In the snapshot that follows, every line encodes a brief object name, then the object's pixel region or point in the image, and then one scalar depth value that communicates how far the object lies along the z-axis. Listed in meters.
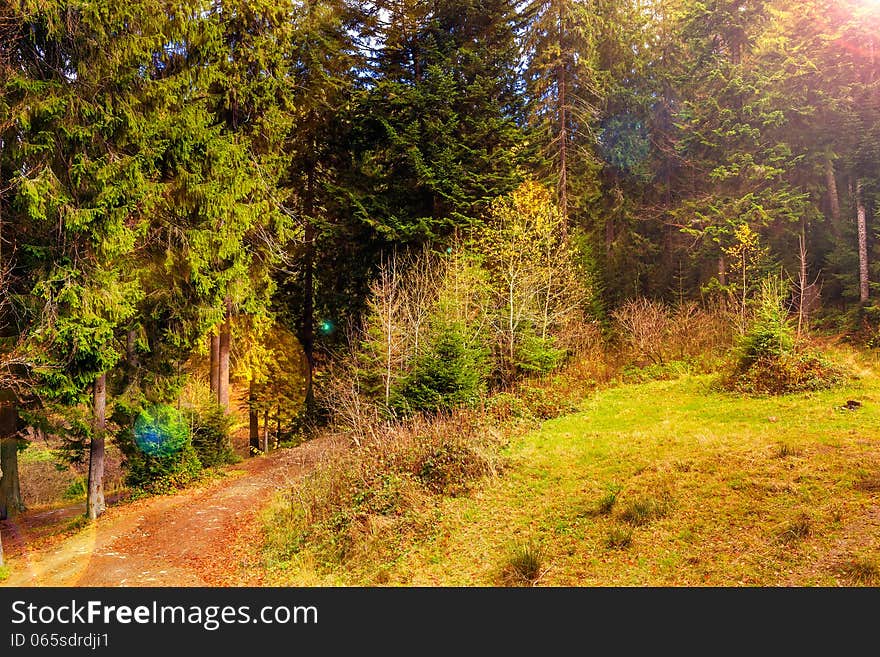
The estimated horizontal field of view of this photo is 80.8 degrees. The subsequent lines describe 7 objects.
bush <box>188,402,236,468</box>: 15.05
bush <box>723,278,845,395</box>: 12.46
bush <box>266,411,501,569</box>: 8.18
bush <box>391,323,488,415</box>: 12.35
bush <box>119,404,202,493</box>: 12.82
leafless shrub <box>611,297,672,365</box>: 18.20
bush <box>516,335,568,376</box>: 15.90
